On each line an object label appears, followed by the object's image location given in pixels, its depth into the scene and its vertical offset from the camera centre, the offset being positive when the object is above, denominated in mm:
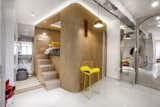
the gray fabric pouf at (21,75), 3119 -963
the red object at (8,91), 1025 -570
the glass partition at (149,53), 2784 -19
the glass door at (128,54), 3204 -60
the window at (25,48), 3876 +309
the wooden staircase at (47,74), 2692 -863
